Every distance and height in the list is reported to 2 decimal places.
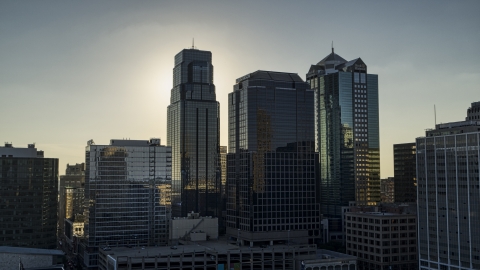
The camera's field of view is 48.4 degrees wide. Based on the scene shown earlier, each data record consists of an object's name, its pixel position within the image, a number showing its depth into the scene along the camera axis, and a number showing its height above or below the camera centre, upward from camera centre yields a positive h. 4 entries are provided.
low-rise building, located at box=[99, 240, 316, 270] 177.75 -27.52
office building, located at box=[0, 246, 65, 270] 169.25 -26.05
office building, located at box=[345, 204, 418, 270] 198.38 -29.40
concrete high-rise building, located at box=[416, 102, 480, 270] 160.88 -7.00
